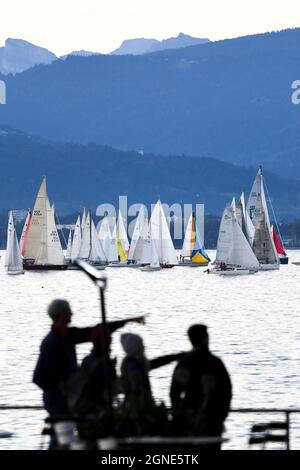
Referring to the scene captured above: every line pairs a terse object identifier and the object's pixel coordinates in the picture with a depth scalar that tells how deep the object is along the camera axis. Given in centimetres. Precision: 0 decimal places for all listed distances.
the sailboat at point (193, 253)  16085
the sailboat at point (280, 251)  15500
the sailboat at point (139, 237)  15235
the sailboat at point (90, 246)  15112
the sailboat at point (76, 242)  15325
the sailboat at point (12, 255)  13662
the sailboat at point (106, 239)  16168
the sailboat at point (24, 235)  14566
